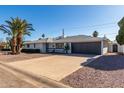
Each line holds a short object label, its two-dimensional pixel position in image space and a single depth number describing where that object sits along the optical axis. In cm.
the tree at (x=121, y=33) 1050
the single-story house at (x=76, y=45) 1211
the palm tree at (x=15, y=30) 1355
